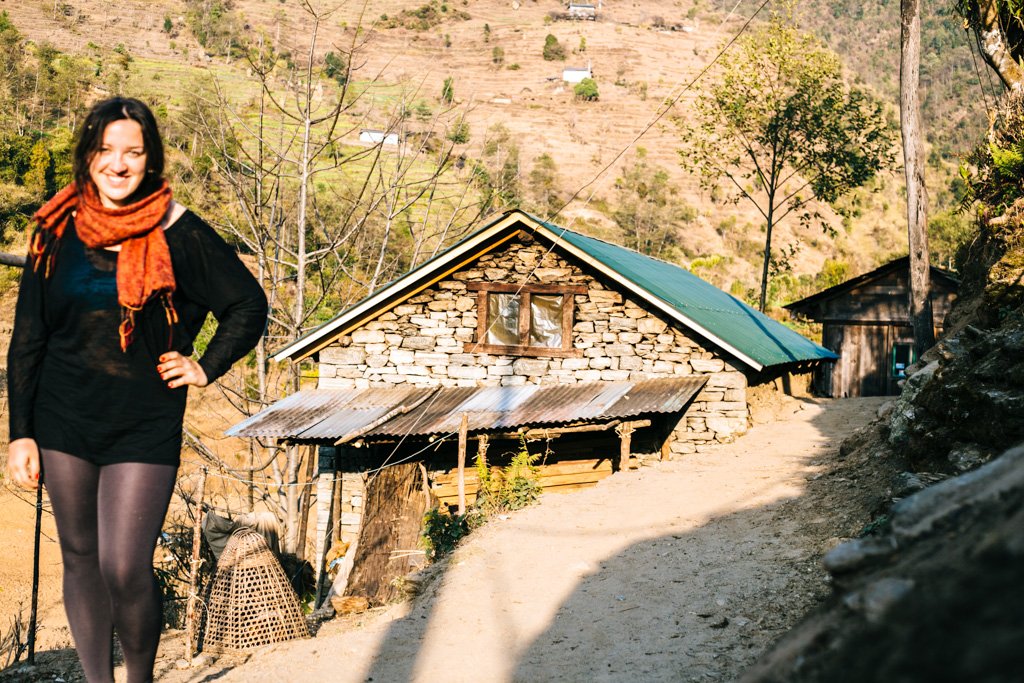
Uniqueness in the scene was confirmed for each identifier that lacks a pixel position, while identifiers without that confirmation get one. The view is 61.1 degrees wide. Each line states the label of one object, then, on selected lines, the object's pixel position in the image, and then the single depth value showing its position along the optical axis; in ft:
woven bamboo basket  26.53
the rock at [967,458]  21.86
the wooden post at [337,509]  48.80
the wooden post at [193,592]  23.25
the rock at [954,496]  6.52
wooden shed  85.92
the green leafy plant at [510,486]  41.09
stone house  47.85
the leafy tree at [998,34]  33.83
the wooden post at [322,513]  48.14
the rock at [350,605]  37.42
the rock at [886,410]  38.29
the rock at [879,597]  5.50
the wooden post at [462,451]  40.60
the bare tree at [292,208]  47.73
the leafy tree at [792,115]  113.60
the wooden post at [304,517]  50.44
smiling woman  9.04
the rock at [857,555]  7.25
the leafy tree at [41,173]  123.95
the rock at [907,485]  21.56
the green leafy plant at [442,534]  36.73
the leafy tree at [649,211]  198.70
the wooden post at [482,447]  43.06
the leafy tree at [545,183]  193.77
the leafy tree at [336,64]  219.82
